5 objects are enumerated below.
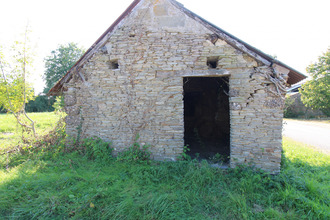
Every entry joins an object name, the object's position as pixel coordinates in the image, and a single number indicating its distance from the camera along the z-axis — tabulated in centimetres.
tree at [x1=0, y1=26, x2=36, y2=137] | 638
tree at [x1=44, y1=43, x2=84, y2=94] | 2784
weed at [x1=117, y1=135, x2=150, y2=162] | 454
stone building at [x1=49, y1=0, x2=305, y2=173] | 407
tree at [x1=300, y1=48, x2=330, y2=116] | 1662
